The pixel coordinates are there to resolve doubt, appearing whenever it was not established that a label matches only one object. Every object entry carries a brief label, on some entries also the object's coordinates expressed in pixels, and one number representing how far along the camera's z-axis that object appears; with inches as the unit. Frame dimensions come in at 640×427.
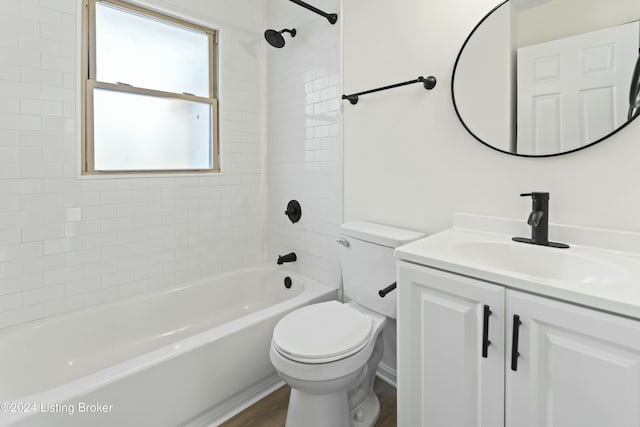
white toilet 49.3
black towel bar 59.0
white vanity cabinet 28.7
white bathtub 47.2
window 73.6
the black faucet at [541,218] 43.9
